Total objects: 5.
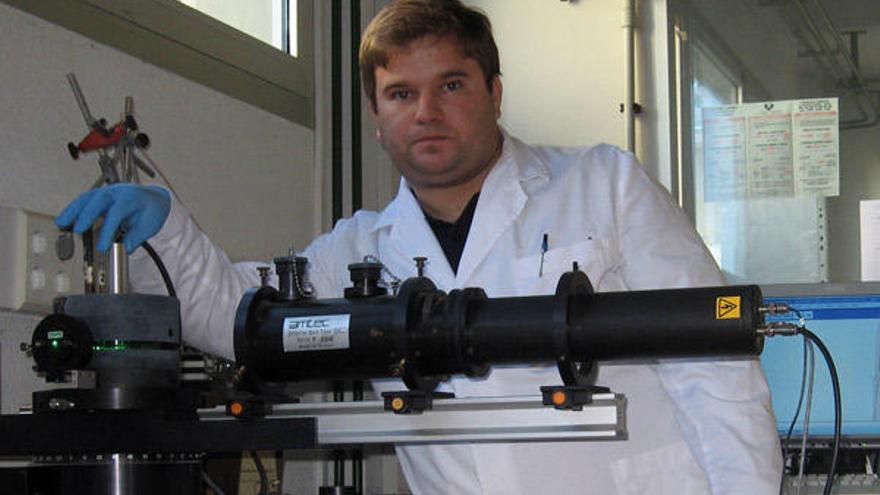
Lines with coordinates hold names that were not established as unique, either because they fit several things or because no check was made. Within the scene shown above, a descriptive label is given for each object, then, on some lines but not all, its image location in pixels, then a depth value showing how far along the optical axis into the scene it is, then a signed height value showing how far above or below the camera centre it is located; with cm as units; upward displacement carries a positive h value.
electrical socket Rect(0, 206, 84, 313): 149 +2
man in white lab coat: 150 +3
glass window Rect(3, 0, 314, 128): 176 +38
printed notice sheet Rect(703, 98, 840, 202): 293 +28
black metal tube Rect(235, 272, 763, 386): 98 -5
